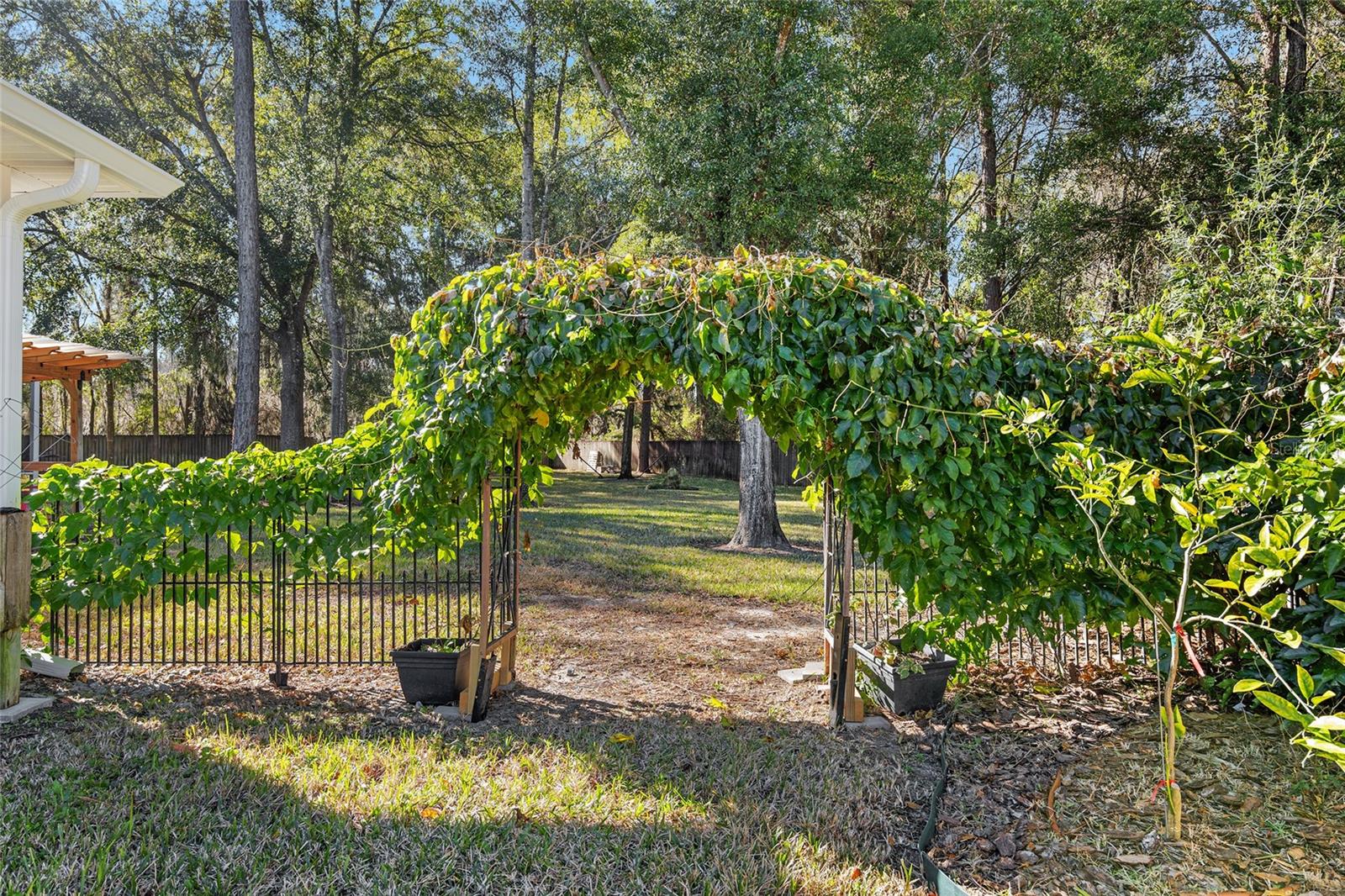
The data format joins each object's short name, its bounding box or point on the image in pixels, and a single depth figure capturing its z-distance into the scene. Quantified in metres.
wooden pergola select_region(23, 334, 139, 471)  10.15
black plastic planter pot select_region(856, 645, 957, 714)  4.31
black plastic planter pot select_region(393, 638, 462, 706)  4.40
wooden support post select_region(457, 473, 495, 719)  4.33
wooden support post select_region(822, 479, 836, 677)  4.89
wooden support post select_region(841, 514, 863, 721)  4.27
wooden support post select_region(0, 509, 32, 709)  4.07
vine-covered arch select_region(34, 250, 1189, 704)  3.67
